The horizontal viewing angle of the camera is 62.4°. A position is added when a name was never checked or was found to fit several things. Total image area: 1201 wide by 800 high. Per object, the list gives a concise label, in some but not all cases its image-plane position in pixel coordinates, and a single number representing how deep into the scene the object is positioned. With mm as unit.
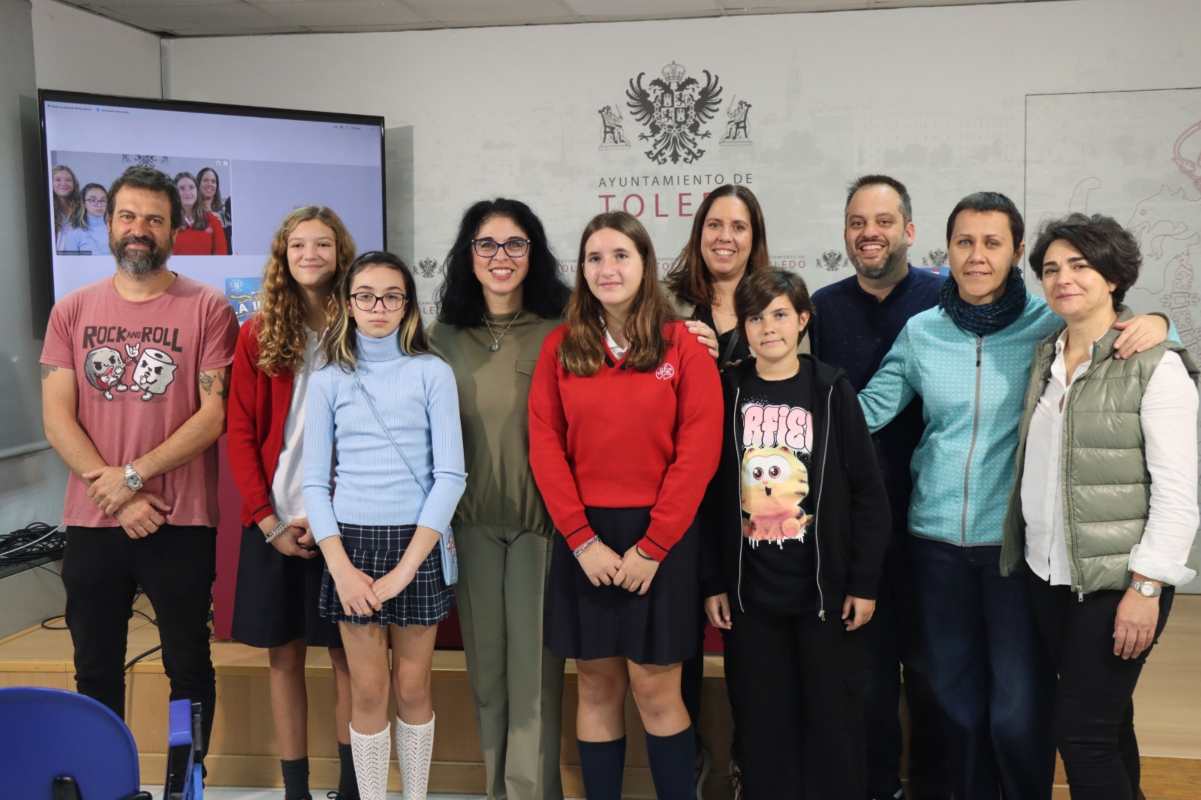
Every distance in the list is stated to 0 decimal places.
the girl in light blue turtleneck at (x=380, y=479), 2258
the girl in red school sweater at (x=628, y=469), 2172
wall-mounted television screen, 4051
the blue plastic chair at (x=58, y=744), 1337
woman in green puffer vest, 1911
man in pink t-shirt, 2480
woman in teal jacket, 2182
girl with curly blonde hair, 2424
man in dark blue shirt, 2445
